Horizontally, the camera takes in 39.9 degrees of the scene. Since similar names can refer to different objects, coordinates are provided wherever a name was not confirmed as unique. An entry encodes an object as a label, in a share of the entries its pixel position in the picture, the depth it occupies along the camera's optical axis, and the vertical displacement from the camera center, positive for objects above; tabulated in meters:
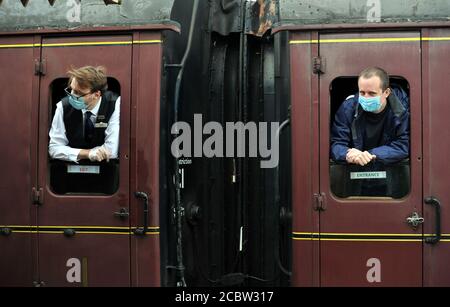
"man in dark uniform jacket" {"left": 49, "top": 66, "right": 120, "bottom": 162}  4.16 +0.25
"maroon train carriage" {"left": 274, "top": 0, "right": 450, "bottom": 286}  3.89 -0.02
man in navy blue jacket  3.92 +0.21
